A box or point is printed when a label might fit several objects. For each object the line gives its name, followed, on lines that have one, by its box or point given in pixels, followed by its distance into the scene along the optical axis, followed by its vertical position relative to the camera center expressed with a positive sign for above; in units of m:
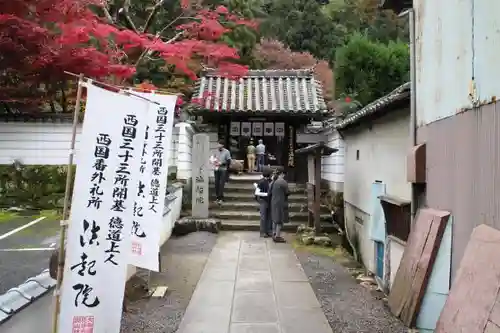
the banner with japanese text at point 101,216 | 4.30 -0.32
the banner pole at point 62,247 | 4.20 -0.61
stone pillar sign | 14.41 +0.16
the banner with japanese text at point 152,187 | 6.57 -0.03
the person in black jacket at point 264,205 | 13.40 -0.42
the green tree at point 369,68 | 22.09 +6.06
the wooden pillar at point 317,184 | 13.11 +0.26
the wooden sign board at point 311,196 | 13.80 -0.09
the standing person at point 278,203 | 12.77 -0.33
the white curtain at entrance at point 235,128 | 18.84 +2.45
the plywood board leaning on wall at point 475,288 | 3.70 -0.74
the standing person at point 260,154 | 19.75 +1.54
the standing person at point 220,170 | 16.14 +0.62
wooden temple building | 17.67 +3.04
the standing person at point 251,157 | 20.11 +1.40
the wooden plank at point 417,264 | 5.51 -0.81
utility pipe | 6.88 +1.37
